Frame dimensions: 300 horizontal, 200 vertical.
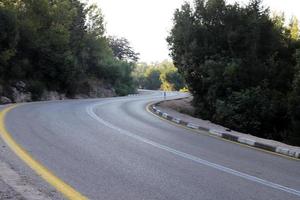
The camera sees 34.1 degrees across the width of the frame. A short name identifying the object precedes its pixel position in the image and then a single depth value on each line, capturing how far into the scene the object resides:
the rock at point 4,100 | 32.67
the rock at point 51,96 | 41.27
